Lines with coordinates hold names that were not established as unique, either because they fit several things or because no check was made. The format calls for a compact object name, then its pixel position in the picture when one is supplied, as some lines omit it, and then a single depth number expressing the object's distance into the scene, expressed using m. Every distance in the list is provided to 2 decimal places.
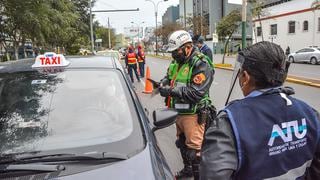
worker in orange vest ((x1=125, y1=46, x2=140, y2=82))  11.18
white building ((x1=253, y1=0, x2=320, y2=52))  27.93
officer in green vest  2.81
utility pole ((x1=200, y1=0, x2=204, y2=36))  28.61
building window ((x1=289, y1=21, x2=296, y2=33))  30.25
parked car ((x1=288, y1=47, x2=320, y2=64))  20.58
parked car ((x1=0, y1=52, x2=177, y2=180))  1.56
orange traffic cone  8.93
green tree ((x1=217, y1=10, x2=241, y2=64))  18.83
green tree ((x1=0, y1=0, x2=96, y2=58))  6.83
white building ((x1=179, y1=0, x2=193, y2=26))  63.58
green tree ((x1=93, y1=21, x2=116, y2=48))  62.11
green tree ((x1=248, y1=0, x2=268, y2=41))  21.61
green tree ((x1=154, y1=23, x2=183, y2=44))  39.81
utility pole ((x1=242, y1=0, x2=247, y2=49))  12.25
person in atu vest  1.14
